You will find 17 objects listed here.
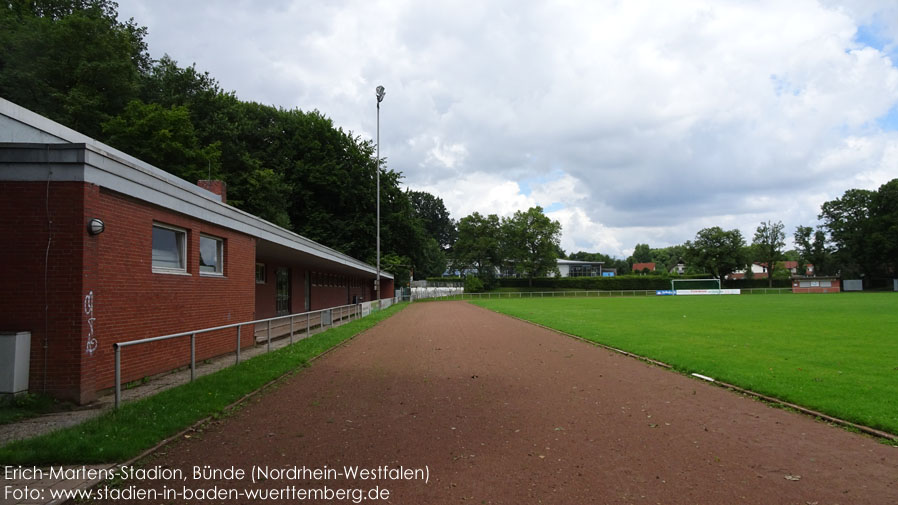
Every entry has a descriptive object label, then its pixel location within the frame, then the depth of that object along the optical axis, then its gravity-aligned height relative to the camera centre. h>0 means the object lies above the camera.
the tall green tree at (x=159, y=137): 28.59 +7.87
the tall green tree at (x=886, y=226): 73.62 +6.29
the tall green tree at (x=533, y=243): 82.06 +4.83
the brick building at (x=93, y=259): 6.95 +0.31
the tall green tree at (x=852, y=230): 77.62 +6.11
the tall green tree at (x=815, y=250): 85.20 +3.36
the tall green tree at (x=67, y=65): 27.36 +11.64
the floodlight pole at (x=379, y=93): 32.66 +11.38
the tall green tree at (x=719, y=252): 85.81 +3.22
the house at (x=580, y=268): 117.06 +1.12
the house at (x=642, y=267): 154.12 +1.69
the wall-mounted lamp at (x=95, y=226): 7.15 +0.72
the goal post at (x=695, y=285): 74.45 -1.95
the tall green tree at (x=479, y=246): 82.69 +4.55
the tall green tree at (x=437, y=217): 110.25 +12.28
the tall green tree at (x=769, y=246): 89.50 +4.27
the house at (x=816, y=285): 73.94 -2.10
